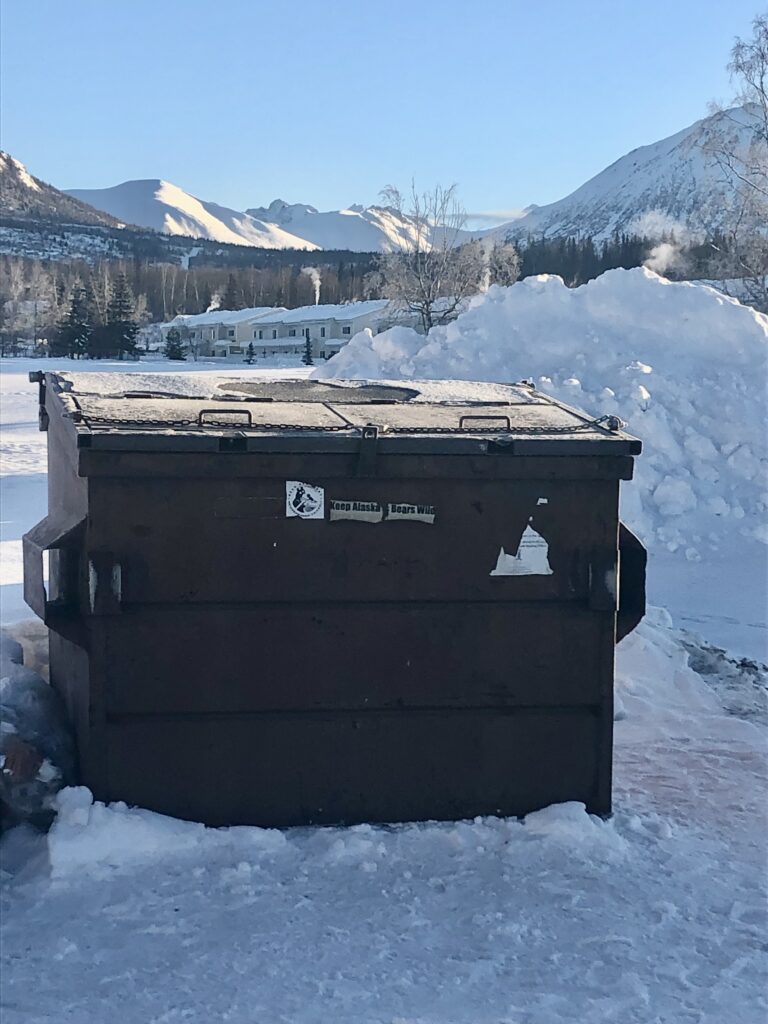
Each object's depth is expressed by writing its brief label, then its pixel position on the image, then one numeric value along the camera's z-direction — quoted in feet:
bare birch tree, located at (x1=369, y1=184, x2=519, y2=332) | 144.46
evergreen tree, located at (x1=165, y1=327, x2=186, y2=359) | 205.14
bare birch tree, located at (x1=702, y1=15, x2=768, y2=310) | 80.33
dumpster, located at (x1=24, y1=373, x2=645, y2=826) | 10.90
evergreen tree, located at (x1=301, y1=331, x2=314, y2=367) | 207.41
